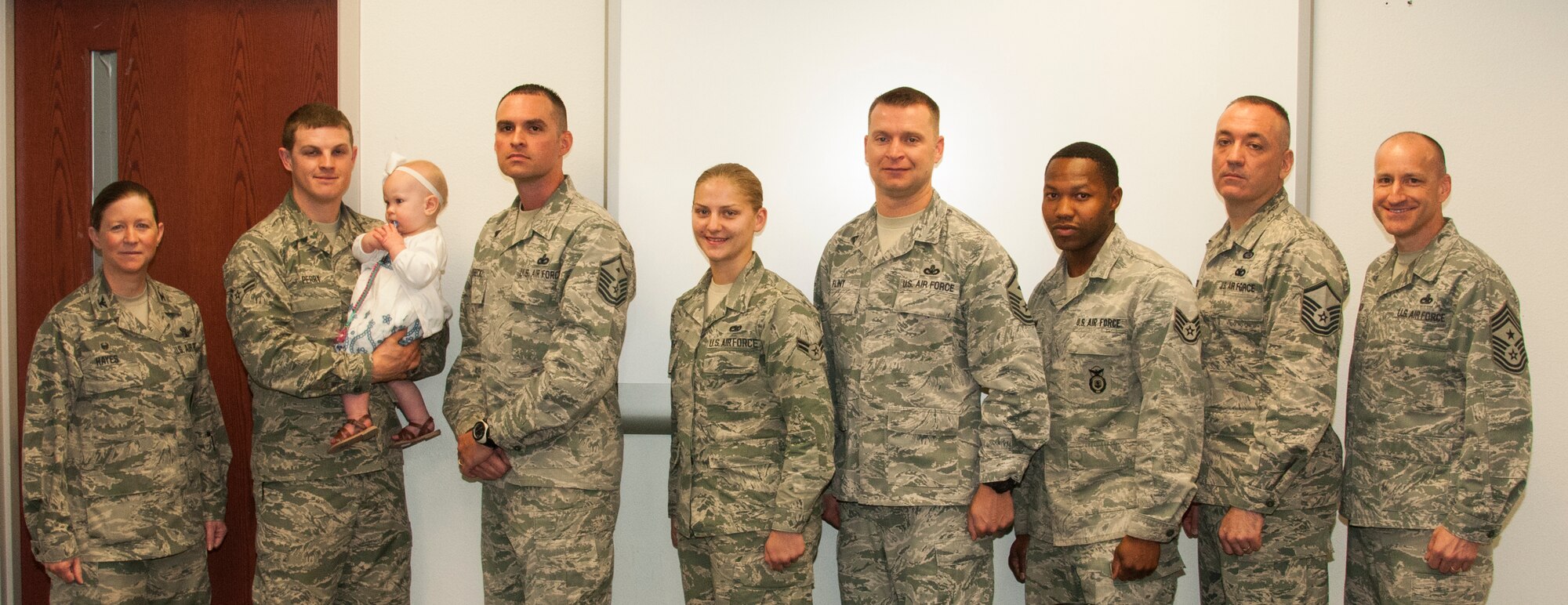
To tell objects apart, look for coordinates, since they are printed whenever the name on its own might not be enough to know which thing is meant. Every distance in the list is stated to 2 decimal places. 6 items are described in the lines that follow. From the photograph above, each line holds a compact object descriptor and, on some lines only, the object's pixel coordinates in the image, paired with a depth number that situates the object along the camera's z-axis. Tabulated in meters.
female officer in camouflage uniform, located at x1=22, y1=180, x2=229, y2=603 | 2.72
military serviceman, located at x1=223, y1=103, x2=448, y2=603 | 2.76
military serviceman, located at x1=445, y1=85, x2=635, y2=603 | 2.53
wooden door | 3.55
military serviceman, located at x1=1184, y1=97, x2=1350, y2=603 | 2.48
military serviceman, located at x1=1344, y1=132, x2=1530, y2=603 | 2.47
